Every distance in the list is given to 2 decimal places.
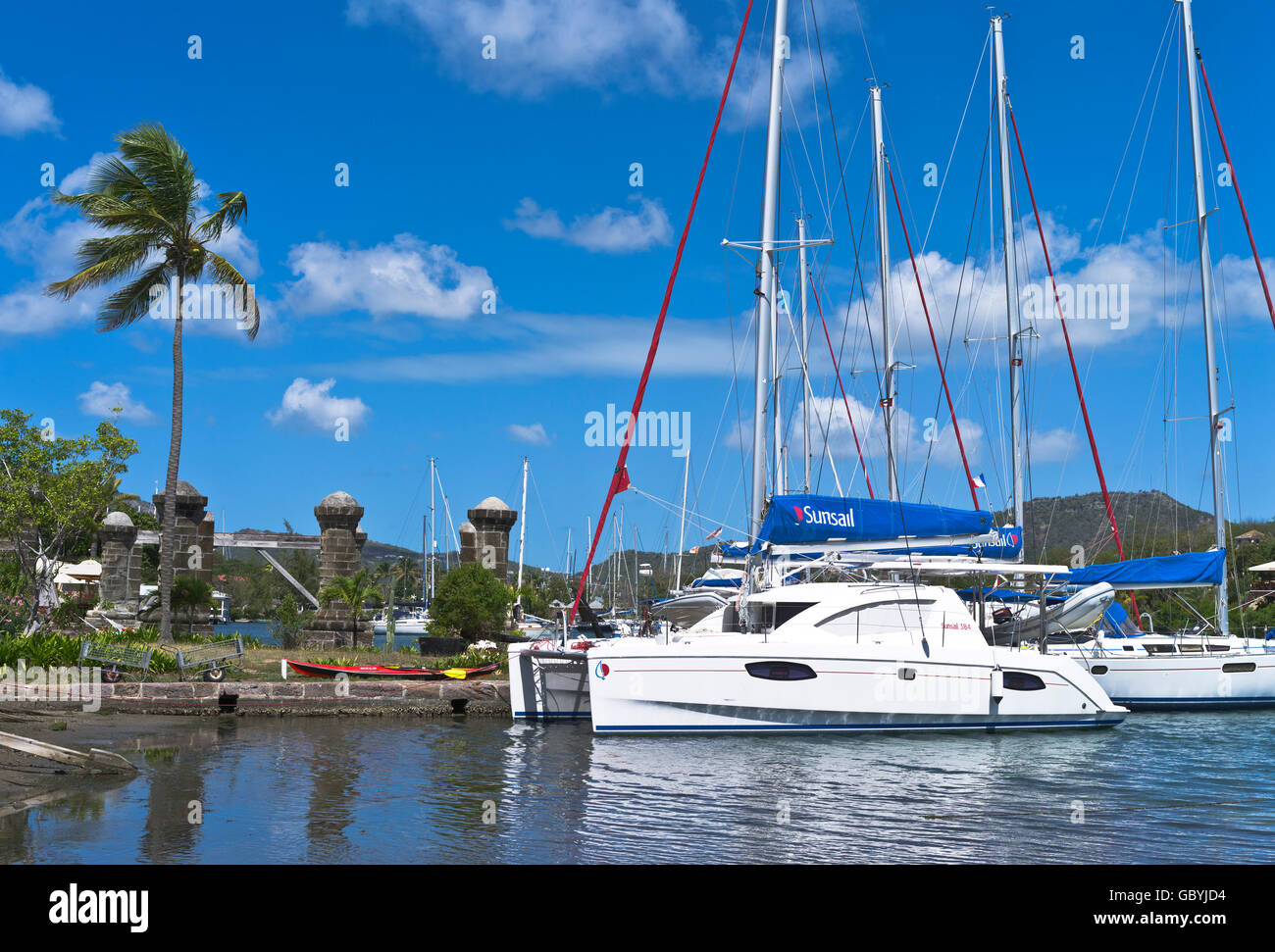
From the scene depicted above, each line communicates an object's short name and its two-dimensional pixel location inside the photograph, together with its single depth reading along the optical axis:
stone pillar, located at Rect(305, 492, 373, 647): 29.16
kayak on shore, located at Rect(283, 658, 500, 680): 21.91
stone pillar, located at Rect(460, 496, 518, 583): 30.67
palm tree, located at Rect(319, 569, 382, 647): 27.73
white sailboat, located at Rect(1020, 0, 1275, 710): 24.86
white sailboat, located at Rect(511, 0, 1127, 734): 18.56
